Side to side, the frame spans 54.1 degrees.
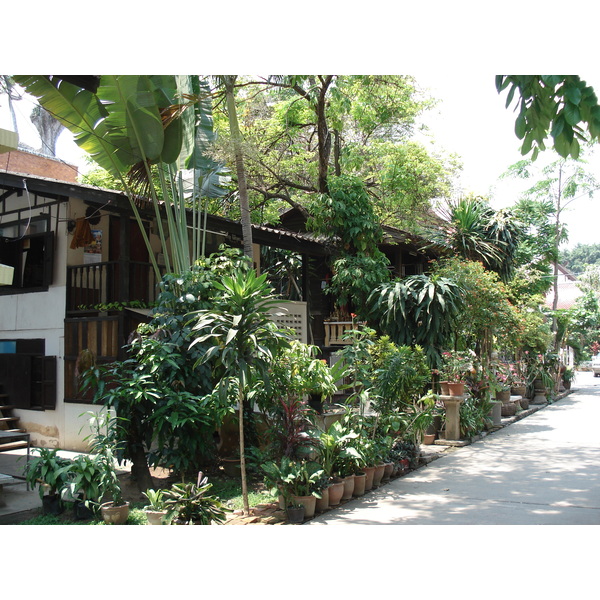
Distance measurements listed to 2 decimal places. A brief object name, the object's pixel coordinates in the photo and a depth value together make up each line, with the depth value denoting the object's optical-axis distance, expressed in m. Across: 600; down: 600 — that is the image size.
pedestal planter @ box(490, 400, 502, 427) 12.45
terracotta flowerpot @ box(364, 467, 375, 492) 6.87
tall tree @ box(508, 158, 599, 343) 19.12
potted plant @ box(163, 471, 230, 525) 5.07
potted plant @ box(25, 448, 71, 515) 5.66
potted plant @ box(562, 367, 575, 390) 20.88
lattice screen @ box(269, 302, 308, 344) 11.92
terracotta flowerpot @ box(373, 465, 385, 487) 7.08
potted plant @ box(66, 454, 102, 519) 5.45
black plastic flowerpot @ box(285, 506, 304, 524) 5.62
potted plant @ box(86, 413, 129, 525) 5.46
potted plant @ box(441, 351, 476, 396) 10.29
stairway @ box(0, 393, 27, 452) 10.62
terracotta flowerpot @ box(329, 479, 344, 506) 6.16
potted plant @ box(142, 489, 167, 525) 5.16
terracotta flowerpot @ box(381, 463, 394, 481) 7.36
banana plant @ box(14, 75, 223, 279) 7.31
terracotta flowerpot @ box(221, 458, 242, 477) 7.64
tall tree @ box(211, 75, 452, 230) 13.35
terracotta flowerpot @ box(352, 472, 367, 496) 6.65
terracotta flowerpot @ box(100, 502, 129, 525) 5.46
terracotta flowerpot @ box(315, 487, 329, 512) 6.03
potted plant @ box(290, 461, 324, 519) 5.73
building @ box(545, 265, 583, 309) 35.14
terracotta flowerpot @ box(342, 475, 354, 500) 6.44
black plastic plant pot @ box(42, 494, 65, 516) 5.92
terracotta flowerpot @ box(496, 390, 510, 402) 14.44
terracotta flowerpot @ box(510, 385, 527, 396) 16.53
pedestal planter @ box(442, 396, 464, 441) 10.25
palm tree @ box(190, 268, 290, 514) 5.66
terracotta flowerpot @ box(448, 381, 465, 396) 10.26
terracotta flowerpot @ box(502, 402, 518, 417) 14.07
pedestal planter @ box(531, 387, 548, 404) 17.34
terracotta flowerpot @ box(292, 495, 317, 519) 5.70
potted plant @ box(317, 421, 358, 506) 6.23
